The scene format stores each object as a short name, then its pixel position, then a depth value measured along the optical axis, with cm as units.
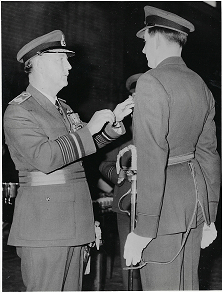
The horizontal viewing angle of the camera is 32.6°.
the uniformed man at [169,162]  159
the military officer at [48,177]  182
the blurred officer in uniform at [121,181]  268
